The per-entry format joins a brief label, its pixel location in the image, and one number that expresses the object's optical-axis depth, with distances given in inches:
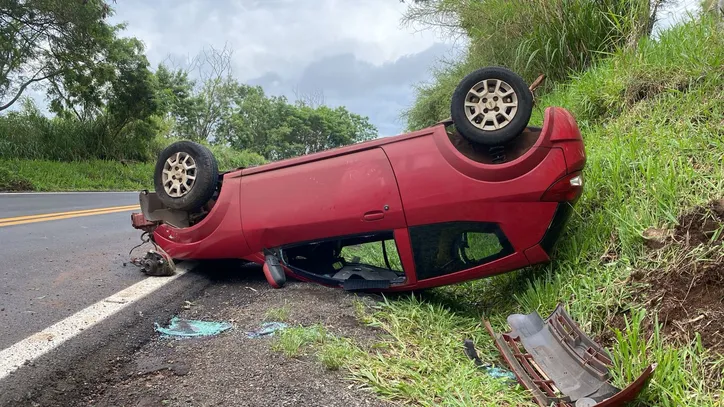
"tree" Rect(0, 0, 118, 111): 575.5
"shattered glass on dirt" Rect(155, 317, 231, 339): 103.1
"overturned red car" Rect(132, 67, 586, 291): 116.2
